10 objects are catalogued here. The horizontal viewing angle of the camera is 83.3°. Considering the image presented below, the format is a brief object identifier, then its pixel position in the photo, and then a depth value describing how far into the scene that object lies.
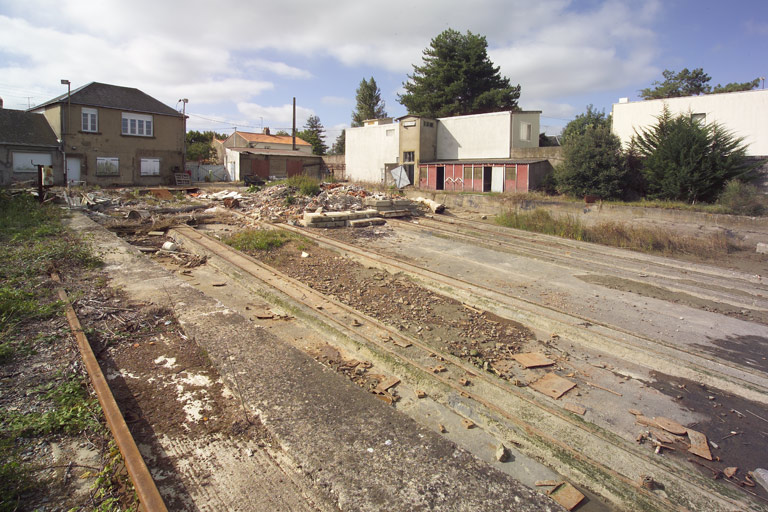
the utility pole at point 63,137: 31.05
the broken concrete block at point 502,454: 4.03
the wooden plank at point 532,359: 6.00
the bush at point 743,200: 15.99
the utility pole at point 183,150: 37.34
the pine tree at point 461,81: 41.47
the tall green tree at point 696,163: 19.44
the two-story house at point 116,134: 31.69
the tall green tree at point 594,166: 21.75
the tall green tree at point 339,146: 66.81
